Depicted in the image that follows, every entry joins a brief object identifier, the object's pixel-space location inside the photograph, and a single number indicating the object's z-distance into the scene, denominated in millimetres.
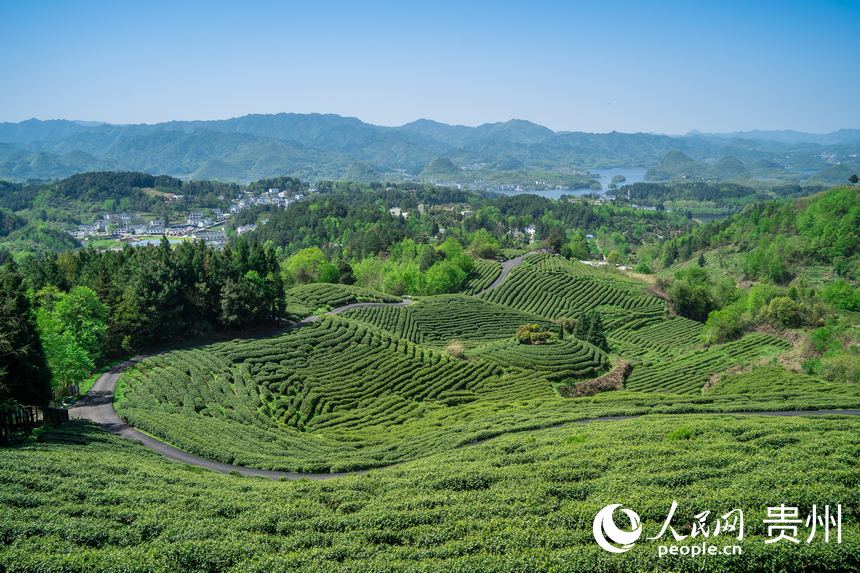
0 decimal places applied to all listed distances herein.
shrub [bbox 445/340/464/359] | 54375
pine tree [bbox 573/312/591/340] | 67125
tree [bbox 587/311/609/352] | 65438
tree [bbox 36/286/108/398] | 37938
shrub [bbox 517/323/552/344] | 59219
